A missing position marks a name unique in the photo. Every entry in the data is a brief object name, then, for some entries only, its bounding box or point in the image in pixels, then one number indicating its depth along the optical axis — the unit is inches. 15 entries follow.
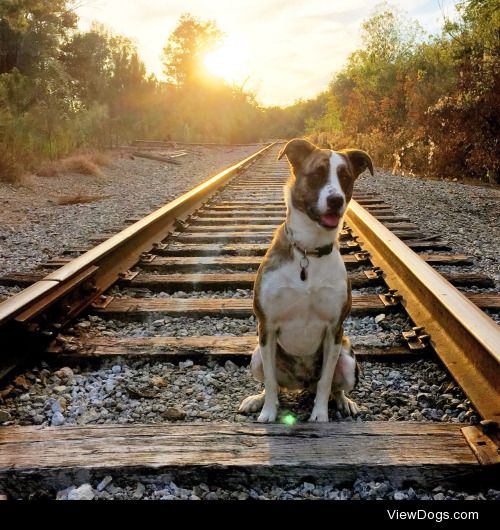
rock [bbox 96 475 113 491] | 75.3
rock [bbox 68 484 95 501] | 73.1
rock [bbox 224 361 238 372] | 117.5
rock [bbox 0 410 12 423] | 94.3
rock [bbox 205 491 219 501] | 74.7
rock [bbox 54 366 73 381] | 111.7
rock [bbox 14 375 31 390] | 106.6
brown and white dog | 99.3
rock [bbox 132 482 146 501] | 74.0
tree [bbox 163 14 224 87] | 2023.9
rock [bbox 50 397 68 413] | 98.9
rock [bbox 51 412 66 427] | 95.0
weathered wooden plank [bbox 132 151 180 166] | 695.1
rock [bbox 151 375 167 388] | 109.4
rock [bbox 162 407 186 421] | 97.2
